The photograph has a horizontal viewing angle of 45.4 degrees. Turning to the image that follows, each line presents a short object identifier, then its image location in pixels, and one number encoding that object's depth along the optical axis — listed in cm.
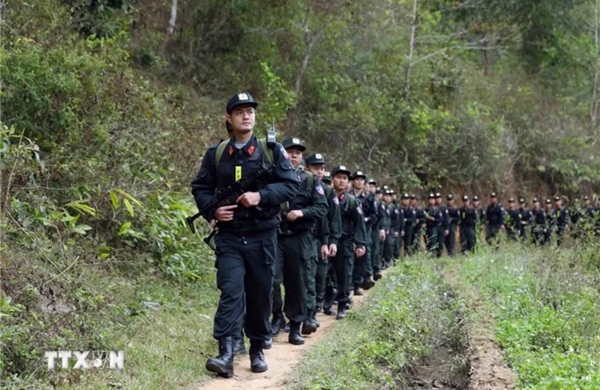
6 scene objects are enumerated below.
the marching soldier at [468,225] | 2225
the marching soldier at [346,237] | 998
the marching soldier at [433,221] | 2161
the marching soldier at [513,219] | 2302
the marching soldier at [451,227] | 2234
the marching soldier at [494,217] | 2317
